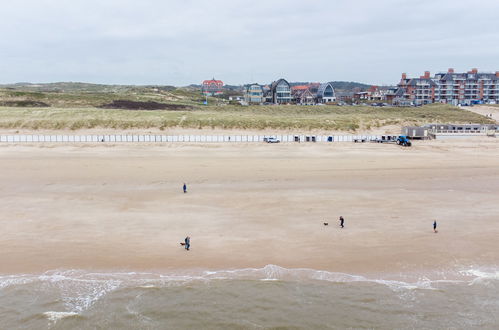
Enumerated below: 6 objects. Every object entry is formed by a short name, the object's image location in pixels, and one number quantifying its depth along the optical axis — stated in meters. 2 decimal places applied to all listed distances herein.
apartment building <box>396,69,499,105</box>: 144.38
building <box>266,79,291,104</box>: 135.50
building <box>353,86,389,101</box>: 160.12
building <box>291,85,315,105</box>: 142.75
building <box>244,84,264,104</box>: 140.25
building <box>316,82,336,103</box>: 139.00
